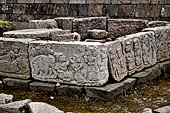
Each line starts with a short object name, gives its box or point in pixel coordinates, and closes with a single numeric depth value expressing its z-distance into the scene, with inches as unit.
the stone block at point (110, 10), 382.9
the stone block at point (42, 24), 307.5
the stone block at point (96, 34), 303.7
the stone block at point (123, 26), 313.4
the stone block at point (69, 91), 207.8
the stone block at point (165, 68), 265.3
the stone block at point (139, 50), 230.4
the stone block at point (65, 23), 331.9
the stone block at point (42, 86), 215.5
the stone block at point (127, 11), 372.5
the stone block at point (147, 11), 358.0
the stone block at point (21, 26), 349.3
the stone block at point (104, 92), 197.8
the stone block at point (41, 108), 163.5
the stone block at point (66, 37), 268.5
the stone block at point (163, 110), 170.0
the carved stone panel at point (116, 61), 210.1
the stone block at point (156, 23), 300.2
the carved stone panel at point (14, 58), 226.4
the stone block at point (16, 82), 223.6
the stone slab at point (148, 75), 231.9
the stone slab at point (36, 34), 250.5
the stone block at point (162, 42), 266.1
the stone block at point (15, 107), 168.9
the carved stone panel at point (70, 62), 202.8
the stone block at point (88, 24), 328.2
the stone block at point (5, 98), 180.9
